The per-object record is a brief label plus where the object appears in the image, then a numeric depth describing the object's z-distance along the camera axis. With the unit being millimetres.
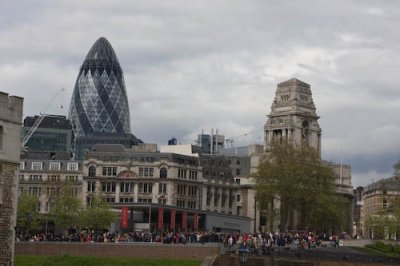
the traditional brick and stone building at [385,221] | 122069
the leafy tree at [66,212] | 132000
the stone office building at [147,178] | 183750
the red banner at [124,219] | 131500
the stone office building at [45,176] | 184125
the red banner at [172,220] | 144200
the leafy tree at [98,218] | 134875
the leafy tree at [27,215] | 125375
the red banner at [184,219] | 147250
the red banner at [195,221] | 146250
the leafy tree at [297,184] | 149625
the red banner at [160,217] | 138375
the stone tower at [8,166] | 61688
